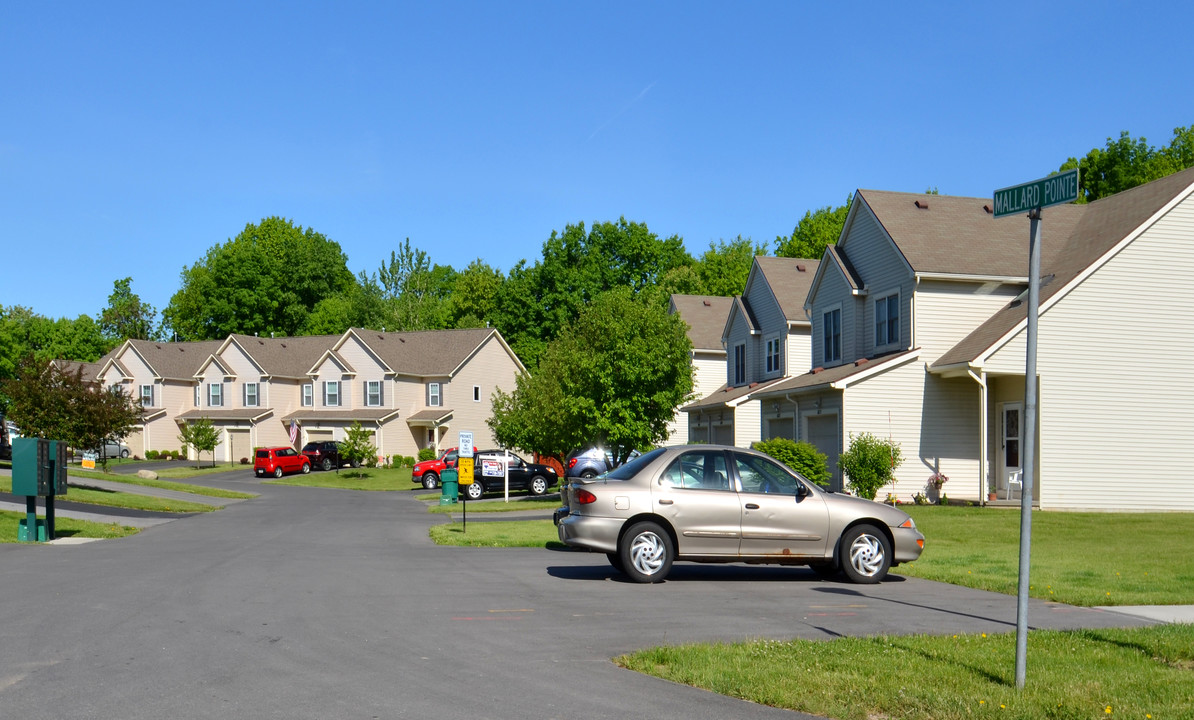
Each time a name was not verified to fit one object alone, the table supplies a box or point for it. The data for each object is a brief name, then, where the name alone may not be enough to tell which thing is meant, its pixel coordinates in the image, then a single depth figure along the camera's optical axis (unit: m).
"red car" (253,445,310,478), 53.66
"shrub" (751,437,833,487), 25.83
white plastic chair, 27.16
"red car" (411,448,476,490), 44.74
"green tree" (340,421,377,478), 52.81
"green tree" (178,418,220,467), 57.62
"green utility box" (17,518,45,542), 19.08
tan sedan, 12.96
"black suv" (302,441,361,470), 58.00
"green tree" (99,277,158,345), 107.12
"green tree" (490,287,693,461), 34.25
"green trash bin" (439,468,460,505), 31.48
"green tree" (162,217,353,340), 93.94
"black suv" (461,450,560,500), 38.38
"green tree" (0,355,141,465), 37.81
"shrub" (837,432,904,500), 27.20
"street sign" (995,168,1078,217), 6.92
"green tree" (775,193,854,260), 69.56
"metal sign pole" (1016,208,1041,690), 6.70
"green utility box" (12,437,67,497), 18.59
